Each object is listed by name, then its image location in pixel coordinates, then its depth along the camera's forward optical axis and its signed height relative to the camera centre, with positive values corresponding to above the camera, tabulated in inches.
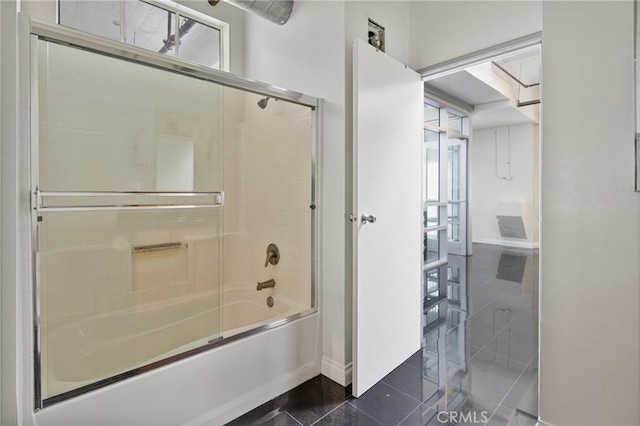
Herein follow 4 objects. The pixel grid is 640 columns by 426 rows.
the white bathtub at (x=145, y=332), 58.8 -28.9
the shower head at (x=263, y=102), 91.7 +30.7
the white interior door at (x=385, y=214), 73.0 -1.6
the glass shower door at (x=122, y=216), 59.7 -2.0
